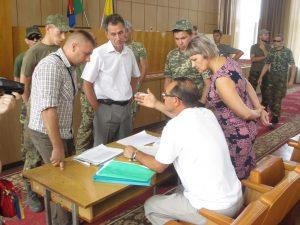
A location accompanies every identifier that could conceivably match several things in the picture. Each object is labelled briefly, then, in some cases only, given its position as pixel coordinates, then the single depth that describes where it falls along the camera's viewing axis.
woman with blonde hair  1.87
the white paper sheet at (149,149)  1.97
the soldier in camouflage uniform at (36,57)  2.49
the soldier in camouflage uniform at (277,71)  5.31
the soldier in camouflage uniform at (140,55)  3.80
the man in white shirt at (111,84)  2.58
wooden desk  1.49
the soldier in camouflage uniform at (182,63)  2.96
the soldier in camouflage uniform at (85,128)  3.51
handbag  1.34
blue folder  1.62
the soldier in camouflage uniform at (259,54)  5.99
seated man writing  1.55
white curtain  10.20
